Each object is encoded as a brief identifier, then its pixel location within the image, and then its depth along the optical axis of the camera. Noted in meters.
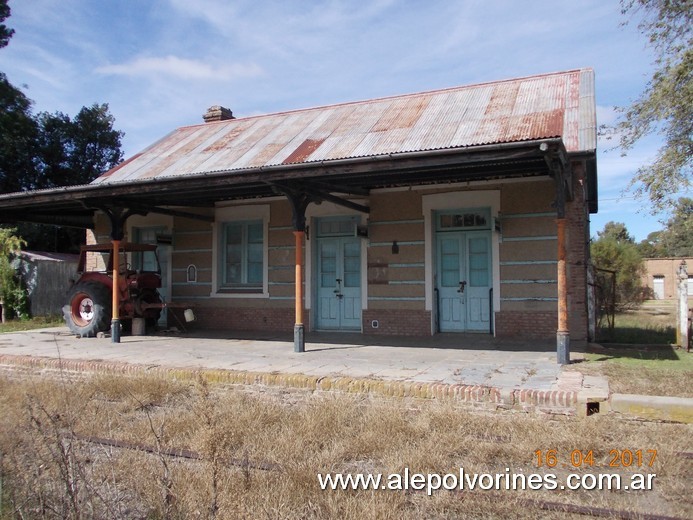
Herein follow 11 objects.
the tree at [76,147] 25.55
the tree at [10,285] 17.80
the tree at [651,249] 47.16
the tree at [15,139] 23.44
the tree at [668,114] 13.32
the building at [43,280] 18.42
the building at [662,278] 34.22
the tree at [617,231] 54.47
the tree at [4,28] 21.95
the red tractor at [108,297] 11.16
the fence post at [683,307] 9.00
